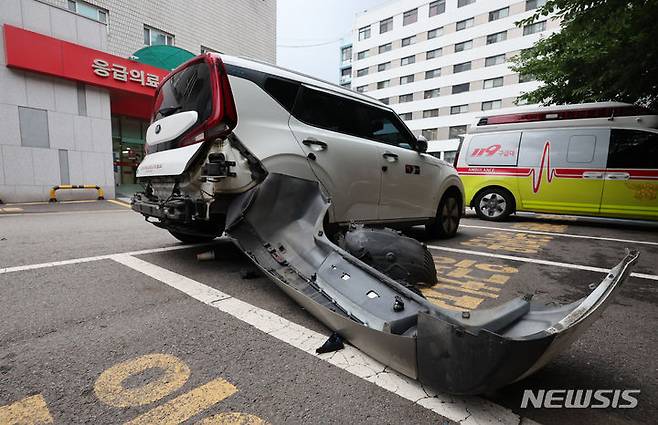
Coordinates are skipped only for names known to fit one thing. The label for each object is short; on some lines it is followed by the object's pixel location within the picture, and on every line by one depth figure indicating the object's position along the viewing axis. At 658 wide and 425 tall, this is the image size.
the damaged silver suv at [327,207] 1.37
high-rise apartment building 31.55
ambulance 7.01
